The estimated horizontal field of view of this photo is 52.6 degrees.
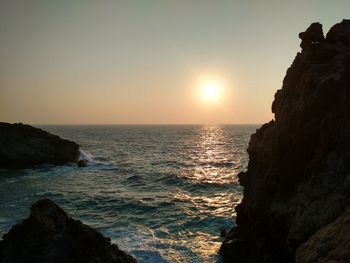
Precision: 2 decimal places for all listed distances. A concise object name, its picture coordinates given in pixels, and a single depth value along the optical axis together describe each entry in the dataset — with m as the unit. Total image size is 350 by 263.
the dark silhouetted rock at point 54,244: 14.62
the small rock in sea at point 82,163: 58.57
